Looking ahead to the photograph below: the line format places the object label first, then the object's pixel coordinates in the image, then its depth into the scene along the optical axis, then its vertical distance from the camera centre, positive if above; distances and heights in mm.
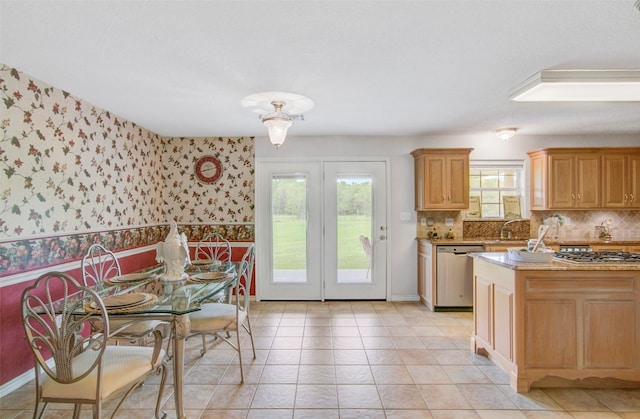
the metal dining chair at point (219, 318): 2592 -807
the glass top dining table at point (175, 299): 1937 -539
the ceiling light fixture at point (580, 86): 2510 +960
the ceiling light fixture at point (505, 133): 4301 +936
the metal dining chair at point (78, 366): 1646 -780
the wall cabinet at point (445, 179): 4496 +384
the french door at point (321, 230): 4801 -271
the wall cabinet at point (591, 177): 4426 +381
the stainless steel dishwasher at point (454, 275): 4316 -813
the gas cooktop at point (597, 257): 2563 -384
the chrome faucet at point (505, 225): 4678 -244
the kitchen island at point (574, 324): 2449 -817
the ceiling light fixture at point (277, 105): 3010 +985
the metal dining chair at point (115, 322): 2377 -755
